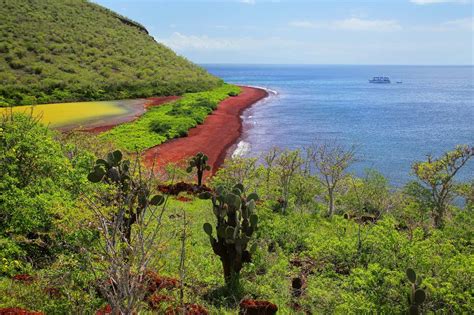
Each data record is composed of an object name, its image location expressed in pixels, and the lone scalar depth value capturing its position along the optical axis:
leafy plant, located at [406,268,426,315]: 9.23
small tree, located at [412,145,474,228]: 20.08
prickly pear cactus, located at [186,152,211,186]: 27.22
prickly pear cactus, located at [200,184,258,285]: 12.71
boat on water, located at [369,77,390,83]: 157.60
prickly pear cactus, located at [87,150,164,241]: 13.05
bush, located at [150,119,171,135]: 42.62
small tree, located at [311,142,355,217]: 21.70
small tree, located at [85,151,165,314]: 6.79
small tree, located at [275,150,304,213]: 22.27
